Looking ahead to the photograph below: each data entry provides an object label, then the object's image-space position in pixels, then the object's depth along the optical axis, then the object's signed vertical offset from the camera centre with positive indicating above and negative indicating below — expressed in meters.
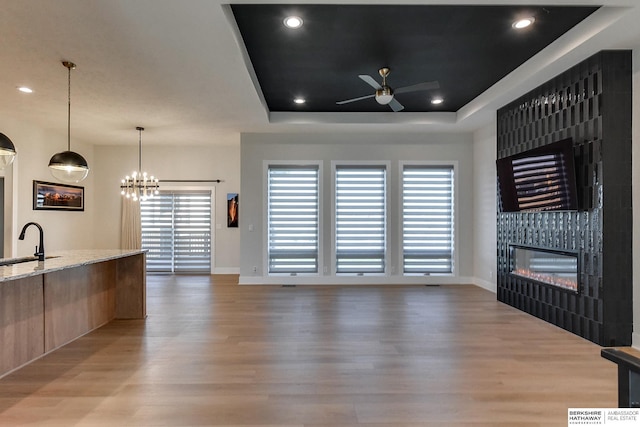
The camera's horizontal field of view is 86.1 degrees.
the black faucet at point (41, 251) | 3.40 -0.32
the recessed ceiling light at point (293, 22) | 3.25 +1.90
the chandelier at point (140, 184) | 6.46 +0.66
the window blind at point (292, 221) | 6.93 -0.05
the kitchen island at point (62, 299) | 2.97 -0.88
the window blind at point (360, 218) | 6.93 +0.00
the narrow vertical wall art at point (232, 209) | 8.21 +0.23
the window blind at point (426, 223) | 6.93 -0.09
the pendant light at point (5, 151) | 3.15 +0.64
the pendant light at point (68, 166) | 4.01 +0.62
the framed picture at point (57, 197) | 6.42 +0.45
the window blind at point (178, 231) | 8.24 -0.30
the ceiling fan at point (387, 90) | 4.03 +1.57
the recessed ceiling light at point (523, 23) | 3.32 +1.93
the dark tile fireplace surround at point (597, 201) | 3.58 +0.19
